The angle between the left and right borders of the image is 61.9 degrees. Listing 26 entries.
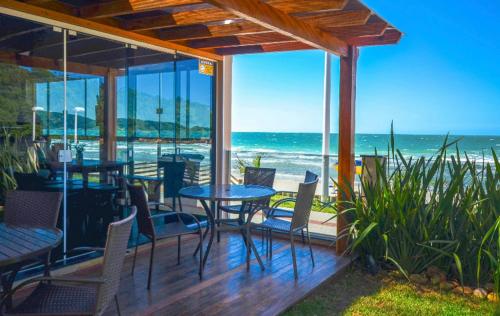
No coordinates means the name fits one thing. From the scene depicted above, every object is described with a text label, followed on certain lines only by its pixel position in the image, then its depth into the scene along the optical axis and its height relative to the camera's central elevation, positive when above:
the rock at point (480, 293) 3.61 -1.30
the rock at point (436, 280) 3.86 -1.27
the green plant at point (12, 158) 3.44 -0.17
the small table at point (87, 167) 3.88 -0.27
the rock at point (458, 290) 3.74 -1.33
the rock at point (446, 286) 3.79 -1.31
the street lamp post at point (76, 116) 3.97 +0.21
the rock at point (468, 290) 3.70 -1.32
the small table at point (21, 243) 2.04 -0.56
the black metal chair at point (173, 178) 5.11 -0.48
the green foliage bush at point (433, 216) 3.76 -0.70
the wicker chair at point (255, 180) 4.72 -0.48
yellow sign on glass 5.48 +0.97
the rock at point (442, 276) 3.88 -1.25
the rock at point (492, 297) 3.45 -1.31
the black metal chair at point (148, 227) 3.45 -0.75
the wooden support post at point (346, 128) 4.59 +0.15
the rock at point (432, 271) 3.95 -1.22
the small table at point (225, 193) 3.91 -0.52
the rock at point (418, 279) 3.92 -1.29
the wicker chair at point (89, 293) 1.97 -0.80
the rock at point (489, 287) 3.66 -1.27
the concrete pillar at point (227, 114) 5.86 +0.38
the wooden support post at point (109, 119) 4.29 +0.21
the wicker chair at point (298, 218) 3.75 -0.72
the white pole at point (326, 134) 5.49 +0.11
